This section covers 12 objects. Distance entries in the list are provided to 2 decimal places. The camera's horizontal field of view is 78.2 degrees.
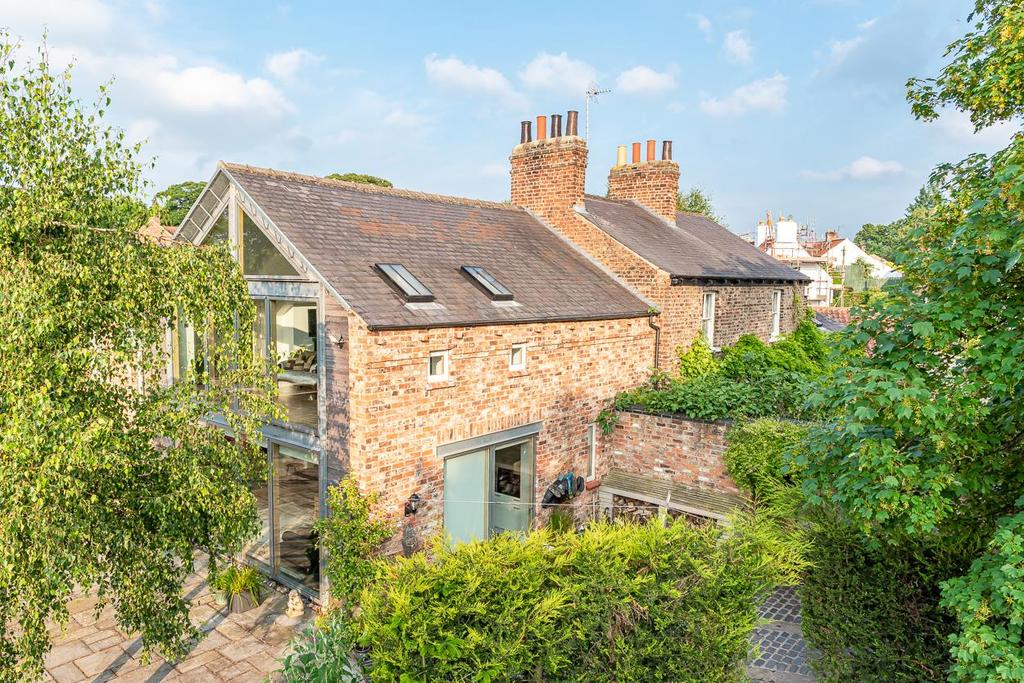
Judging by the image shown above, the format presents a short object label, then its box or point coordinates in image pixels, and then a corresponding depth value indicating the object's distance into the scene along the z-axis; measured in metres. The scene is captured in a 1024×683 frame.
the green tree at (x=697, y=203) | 54.38
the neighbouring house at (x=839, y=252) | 55.72
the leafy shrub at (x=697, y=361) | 16.56
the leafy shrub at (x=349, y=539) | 9.63
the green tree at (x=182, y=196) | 50.42
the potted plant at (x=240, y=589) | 10.60
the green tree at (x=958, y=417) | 5.01
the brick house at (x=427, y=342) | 10.24
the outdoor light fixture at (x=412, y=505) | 10.51
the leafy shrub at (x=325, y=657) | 6.86
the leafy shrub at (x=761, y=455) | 11.88
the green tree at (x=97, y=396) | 4.70
